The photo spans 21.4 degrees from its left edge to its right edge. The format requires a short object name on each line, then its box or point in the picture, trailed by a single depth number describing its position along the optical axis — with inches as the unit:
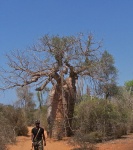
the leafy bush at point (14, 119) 944.5
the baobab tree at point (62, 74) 834.2
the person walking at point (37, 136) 502.6
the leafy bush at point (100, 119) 763.4
